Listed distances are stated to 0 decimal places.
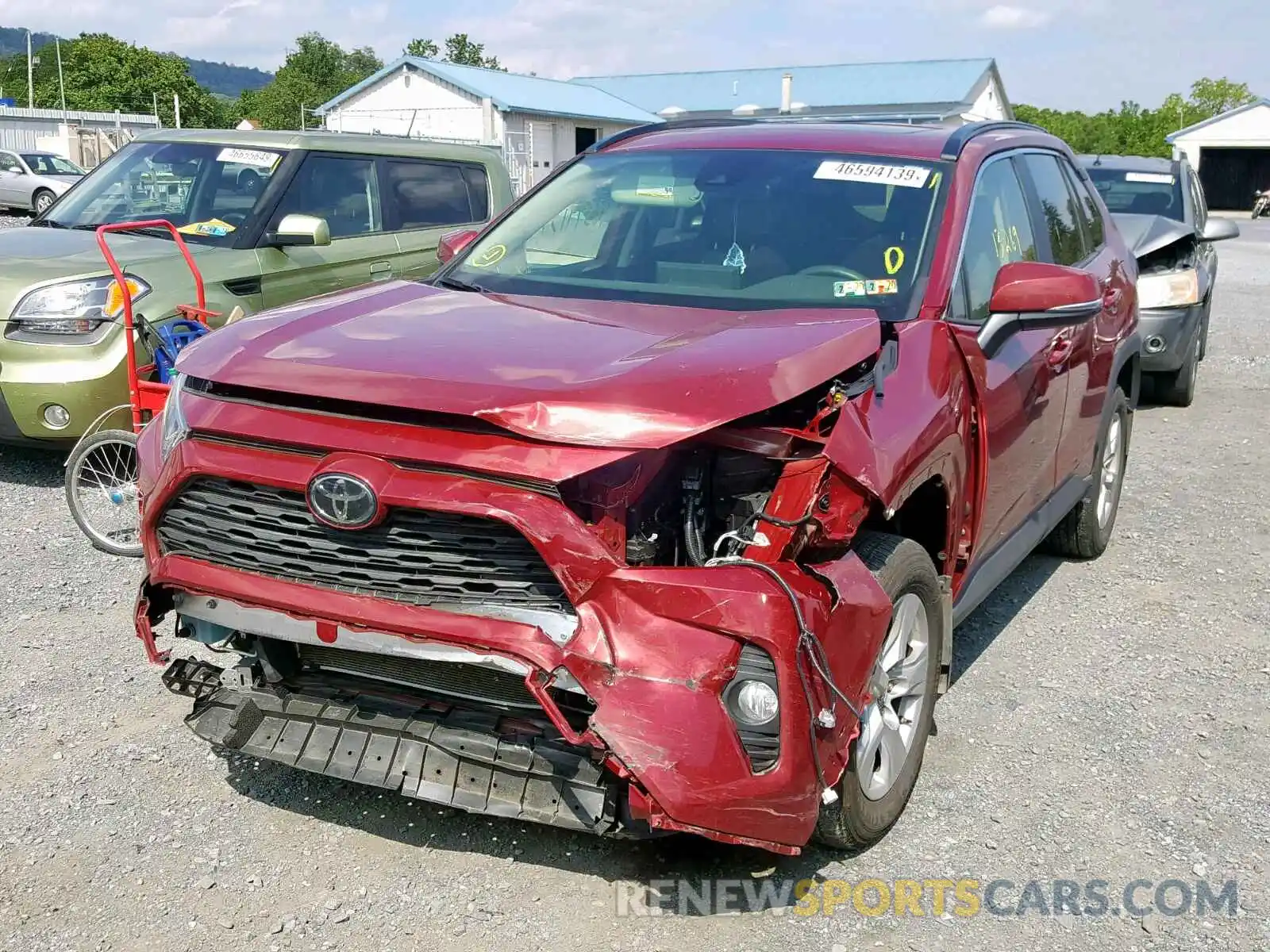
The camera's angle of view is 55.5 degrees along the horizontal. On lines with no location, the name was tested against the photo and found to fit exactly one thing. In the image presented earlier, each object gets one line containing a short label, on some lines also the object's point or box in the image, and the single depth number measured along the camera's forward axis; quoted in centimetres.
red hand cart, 562
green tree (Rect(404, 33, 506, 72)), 9475
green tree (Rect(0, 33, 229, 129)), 8306
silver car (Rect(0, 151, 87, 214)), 2677
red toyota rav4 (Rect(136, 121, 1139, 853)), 259
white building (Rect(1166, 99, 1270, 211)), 6169
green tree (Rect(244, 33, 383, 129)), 8538
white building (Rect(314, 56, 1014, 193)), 3866
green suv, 619
